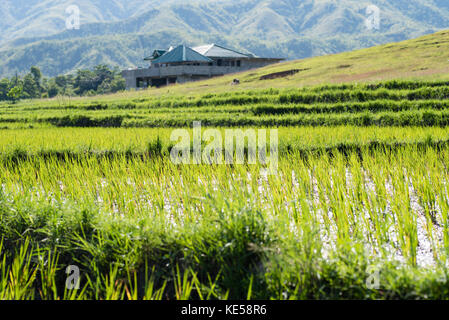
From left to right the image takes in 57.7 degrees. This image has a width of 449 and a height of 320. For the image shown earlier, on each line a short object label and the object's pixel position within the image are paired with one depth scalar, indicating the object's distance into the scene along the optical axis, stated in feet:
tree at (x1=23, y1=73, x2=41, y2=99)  217.56
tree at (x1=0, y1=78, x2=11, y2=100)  223.51
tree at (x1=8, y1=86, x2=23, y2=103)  128.30
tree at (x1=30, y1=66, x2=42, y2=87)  258.94
